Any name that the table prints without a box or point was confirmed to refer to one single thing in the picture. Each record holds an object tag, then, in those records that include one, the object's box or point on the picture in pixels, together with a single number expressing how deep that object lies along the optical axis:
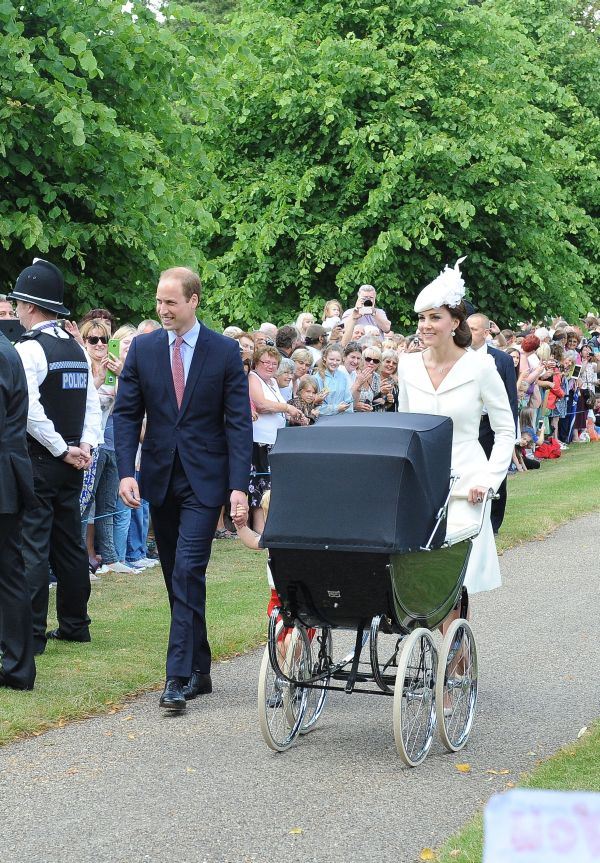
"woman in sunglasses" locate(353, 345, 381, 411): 16.24
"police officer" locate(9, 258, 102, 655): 8.28
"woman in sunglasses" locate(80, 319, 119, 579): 11.15
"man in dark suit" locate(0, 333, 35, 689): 7.21
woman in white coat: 6.75
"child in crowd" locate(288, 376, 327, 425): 13.78
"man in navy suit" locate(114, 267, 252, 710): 7.08
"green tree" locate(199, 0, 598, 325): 26.48
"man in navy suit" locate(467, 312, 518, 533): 11.78
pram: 5.87
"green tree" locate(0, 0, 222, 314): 13.41
